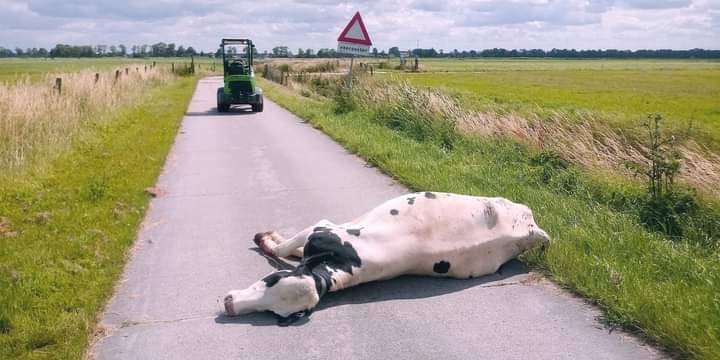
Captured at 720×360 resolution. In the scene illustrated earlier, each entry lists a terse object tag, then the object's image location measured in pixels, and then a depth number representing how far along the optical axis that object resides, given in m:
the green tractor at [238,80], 22.45
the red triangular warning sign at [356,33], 19.27
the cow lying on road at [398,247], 4.62
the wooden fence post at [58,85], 20.08
